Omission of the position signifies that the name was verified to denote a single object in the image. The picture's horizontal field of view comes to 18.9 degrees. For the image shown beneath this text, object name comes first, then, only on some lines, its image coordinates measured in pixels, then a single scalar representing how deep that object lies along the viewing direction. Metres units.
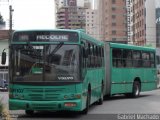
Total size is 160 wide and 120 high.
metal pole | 45.25
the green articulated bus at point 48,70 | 14.70
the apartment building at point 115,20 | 158.25
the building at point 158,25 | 124.38
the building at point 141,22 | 127.75
